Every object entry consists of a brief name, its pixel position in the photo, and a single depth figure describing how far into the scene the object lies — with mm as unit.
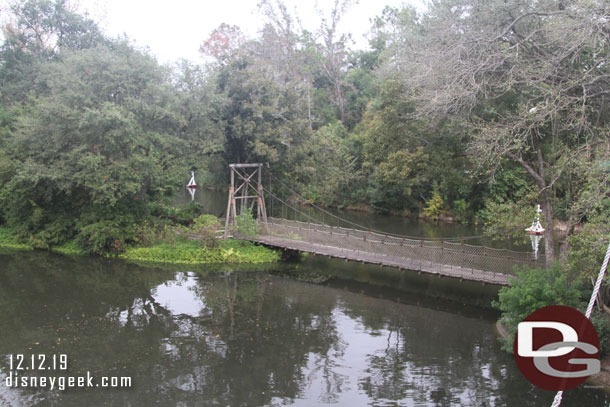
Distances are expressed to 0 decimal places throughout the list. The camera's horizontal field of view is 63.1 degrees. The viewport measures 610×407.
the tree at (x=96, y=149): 17719
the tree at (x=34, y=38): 26688
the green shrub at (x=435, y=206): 30953
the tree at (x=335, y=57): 40234
